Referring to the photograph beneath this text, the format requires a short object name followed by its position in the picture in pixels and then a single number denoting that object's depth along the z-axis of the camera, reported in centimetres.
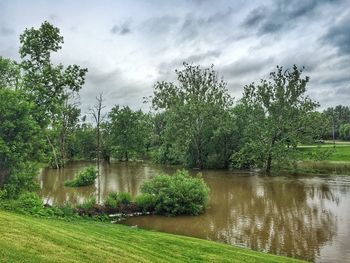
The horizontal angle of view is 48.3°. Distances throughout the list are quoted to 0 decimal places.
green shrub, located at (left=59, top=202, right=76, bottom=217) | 2391
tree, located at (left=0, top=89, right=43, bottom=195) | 2467
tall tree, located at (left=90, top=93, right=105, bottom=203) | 3717
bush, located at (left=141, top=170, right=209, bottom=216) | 2861
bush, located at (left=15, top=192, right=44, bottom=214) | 2114
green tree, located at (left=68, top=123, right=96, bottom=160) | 10300
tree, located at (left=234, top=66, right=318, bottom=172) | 5775
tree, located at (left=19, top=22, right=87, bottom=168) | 2922
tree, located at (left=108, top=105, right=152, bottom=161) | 9250
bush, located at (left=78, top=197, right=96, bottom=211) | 2623
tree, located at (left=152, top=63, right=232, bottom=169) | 6825
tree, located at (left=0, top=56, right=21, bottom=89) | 2830
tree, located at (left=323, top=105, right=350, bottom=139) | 12899
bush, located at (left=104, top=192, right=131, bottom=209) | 2805
